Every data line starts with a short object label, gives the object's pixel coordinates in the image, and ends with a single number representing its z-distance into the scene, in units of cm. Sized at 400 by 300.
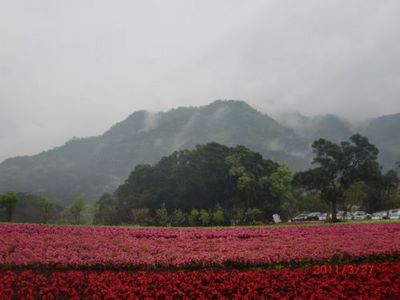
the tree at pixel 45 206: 3553
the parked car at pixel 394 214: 4419
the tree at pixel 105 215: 5209
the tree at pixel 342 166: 5054
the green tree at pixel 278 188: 5228
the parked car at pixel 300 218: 5412
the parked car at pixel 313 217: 5271
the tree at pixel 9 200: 3111
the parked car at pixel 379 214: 5056
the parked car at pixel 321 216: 5510
